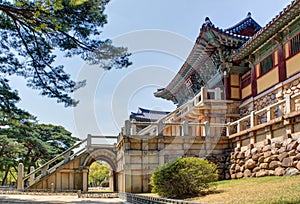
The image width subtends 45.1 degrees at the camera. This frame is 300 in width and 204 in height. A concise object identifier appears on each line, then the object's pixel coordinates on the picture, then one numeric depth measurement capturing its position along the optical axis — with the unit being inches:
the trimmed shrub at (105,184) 1861.5
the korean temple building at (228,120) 514.3
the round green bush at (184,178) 454.9
